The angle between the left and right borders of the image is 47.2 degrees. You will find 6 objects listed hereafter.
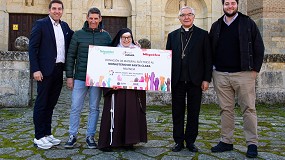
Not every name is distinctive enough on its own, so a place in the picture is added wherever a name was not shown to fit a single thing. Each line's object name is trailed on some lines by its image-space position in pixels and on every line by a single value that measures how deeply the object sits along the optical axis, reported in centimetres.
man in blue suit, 509
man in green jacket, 510
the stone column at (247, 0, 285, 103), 1695
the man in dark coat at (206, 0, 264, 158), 477
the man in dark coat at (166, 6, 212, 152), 492
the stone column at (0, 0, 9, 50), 1558
